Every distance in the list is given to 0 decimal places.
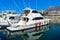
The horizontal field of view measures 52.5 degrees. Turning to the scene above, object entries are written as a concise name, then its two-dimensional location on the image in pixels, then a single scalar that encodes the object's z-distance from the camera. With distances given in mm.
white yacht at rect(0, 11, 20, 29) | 11609
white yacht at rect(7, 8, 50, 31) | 9524
